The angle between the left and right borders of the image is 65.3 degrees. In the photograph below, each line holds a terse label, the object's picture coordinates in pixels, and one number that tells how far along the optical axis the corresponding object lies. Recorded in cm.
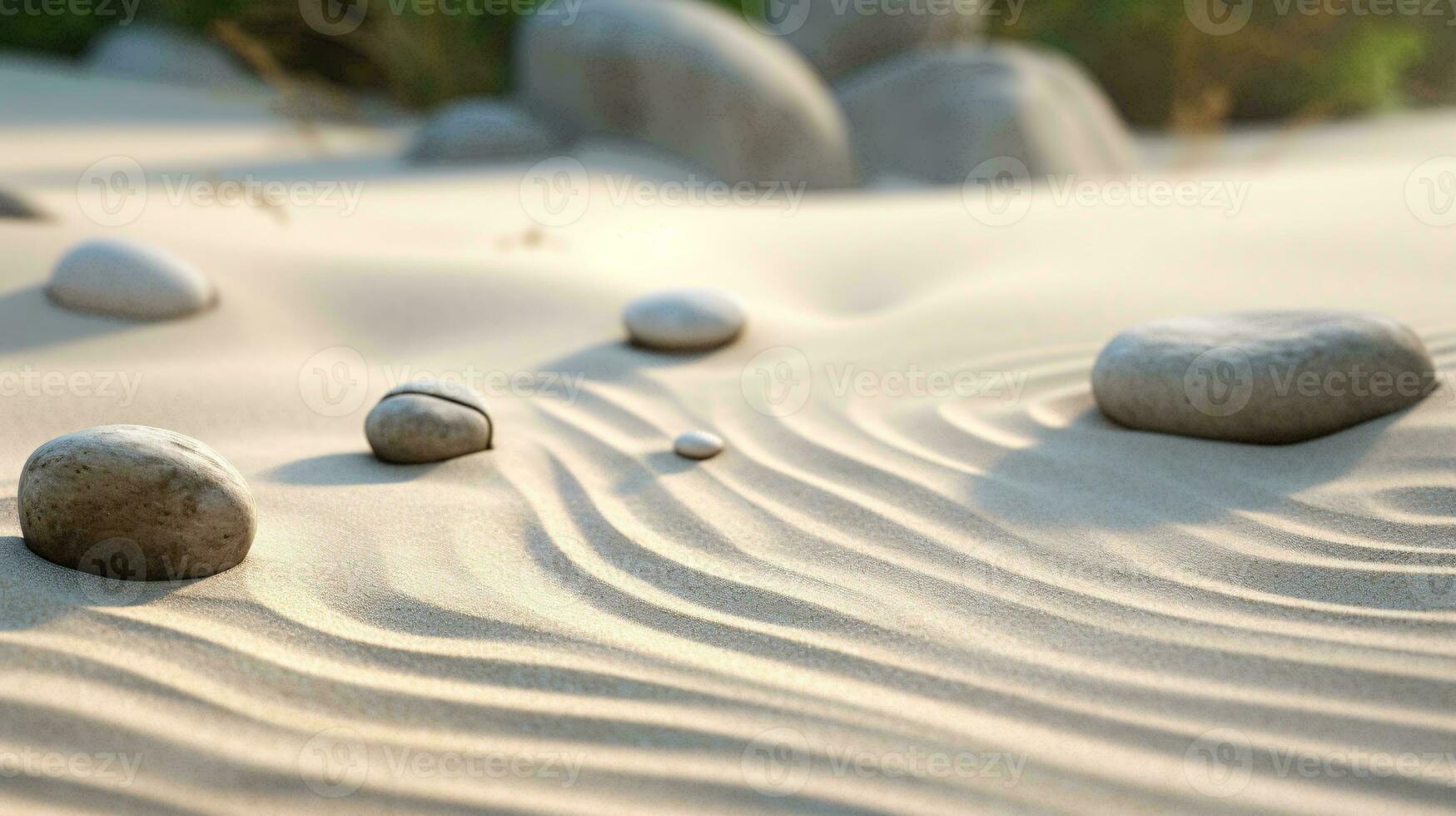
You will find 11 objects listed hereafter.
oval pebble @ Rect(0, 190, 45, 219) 439
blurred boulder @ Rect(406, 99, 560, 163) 741
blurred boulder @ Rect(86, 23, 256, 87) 1069
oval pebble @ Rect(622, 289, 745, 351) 373
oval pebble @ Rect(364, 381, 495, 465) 280
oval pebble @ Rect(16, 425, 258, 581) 204
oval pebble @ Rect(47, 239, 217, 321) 370
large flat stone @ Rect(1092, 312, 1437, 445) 272
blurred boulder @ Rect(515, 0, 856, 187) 718
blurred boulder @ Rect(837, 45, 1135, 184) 753
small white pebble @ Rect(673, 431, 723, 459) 291
